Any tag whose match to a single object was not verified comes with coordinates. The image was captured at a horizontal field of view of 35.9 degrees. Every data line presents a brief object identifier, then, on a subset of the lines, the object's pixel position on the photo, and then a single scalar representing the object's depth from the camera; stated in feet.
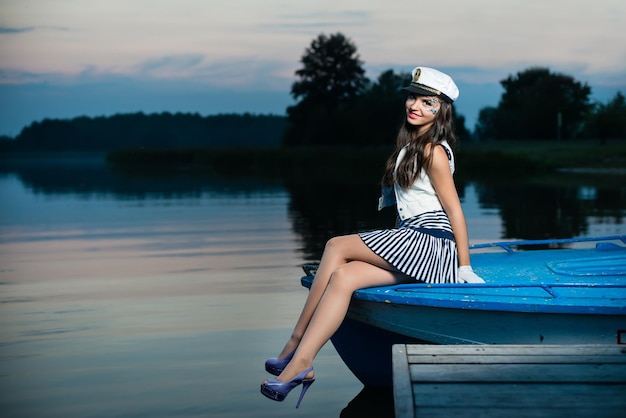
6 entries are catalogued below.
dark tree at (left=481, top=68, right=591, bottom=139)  217.77
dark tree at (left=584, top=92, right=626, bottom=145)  171.02
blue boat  15.53
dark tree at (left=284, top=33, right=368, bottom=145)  256.93
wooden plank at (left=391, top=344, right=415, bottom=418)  11.37
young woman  15.96
